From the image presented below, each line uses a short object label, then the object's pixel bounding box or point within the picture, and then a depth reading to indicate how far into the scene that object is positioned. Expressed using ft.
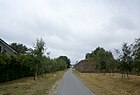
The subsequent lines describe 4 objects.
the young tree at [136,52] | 38.76
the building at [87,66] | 140.59
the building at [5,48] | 57.48
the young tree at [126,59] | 57.85
